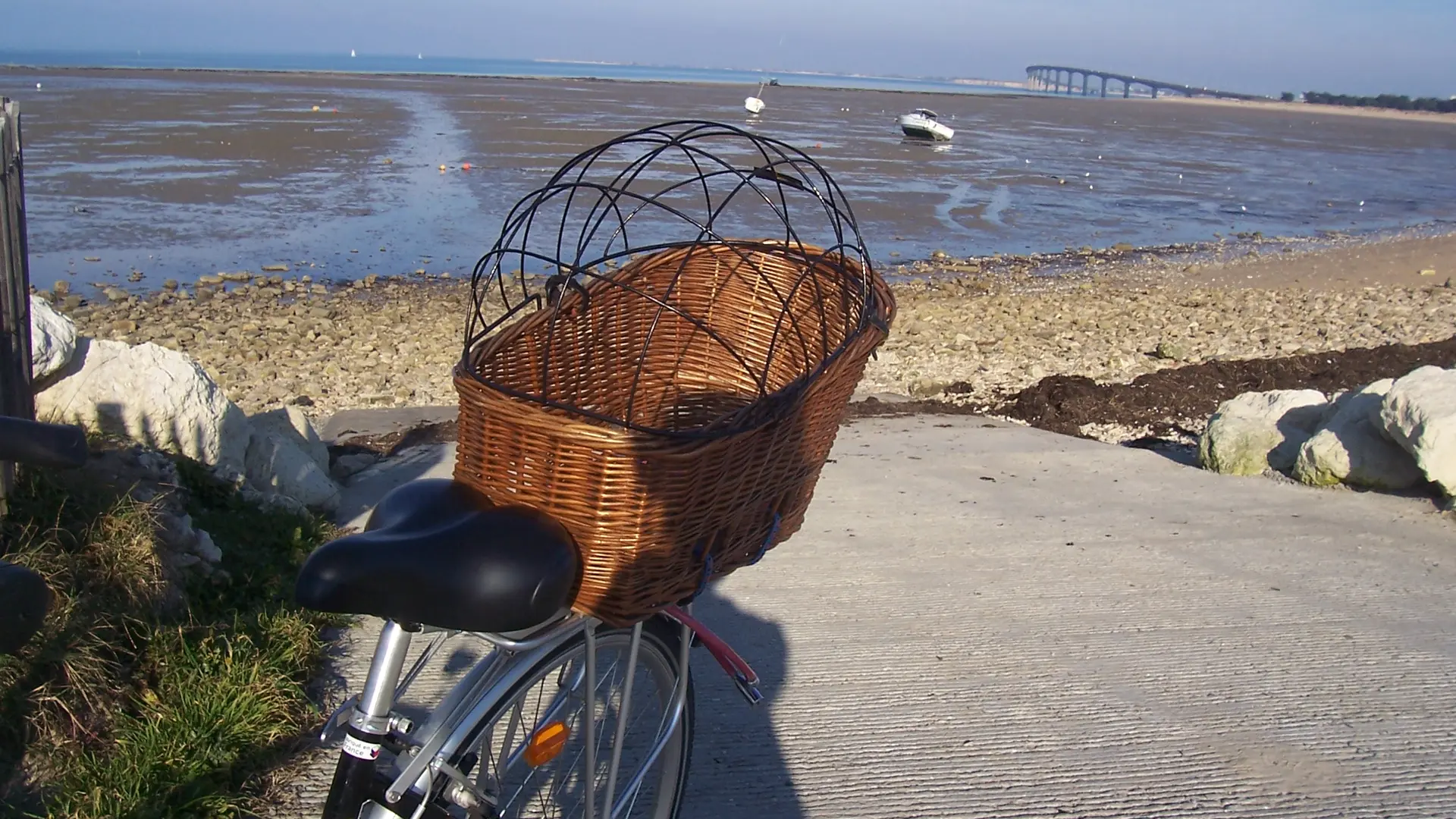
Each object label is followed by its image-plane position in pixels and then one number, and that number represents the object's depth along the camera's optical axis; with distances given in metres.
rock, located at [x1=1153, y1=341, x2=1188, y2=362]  10.27
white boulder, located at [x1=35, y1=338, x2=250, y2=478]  4.41
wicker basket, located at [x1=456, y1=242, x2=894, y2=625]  2.12
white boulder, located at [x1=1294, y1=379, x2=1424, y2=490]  5.71
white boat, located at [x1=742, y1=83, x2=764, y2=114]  46.03
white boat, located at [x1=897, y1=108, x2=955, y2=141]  39.38
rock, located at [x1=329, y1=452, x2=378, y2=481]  5.76
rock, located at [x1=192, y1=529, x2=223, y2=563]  3.89
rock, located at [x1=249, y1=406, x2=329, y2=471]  5.37
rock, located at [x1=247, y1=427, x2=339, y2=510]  4.89
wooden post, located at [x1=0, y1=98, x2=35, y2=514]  3.71
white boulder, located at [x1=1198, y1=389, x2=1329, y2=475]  6.22
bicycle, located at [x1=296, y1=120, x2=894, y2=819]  1.96
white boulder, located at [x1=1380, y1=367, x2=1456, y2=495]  5.26
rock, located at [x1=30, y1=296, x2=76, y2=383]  4.29
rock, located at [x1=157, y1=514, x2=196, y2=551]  3.80
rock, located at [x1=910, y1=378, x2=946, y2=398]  8.91
